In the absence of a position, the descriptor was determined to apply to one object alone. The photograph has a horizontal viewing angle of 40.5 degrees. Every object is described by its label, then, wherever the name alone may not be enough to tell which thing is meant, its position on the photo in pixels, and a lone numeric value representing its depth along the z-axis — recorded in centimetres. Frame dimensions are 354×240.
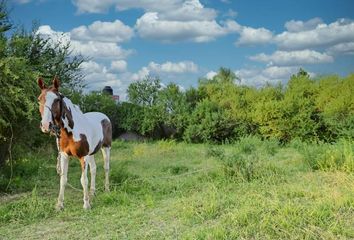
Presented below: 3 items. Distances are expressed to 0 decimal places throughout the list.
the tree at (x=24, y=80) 927
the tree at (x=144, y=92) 2511
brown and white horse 735
